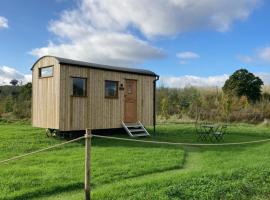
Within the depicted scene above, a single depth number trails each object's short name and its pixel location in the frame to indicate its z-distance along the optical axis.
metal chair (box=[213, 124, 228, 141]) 8.79
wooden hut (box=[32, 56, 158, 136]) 8.18
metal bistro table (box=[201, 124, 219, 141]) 8.92
